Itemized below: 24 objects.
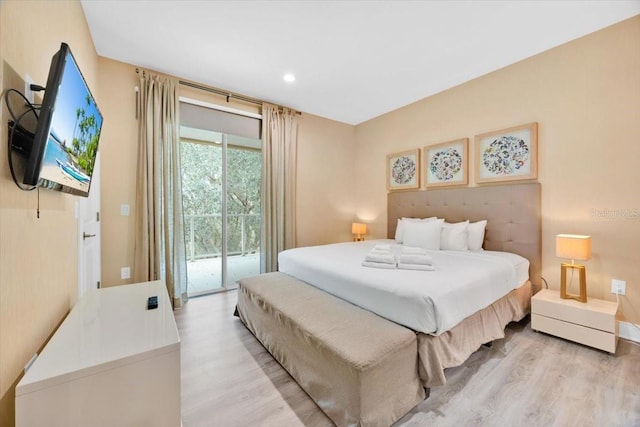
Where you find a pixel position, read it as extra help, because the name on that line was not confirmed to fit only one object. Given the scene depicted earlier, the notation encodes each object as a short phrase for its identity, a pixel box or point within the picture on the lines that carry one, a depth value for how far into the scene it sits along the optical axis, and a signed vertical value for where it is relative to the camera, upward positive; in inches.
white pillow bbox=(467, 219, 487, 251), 119.4 -11.4
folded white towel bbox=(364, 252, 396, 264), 88.0 -16.2
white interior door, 80.4 -8.8
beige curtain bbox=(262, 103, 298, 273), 150.8 +18.2
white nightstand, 81.1 -36.8
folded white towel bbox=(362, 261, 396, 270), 86.7 -18.3
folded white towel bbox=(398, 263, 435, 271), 84.1 -18.4
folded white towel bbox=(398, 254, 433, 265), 85.5 -16.1
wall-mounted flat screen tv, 37.4 +14.4
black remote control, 59.1 -21.0
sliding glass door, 140.7 +4.2
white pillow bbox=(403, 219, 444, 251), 125.6 -11.6
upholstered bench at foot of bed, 52.1 -33.2
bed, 62.5 -26.6
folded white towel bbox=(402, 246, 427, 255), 93.8 -14.8
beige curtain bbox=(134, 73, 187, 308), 115.0 +9.4
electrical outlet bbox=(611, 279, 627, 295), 90.3 -27.2
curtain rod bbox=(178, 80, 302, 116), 128.2 +63.8
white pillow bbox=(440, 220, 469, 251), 120.0 -12.4
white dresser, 34.5 -23.8
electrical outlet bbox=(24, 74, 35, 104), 42.6 +20.8
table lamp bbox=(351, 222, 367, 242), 177.2 -12.9
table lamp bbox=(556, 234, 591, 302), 87.5 -15.1
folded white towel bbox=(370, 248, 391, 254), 96.5 -15.1
